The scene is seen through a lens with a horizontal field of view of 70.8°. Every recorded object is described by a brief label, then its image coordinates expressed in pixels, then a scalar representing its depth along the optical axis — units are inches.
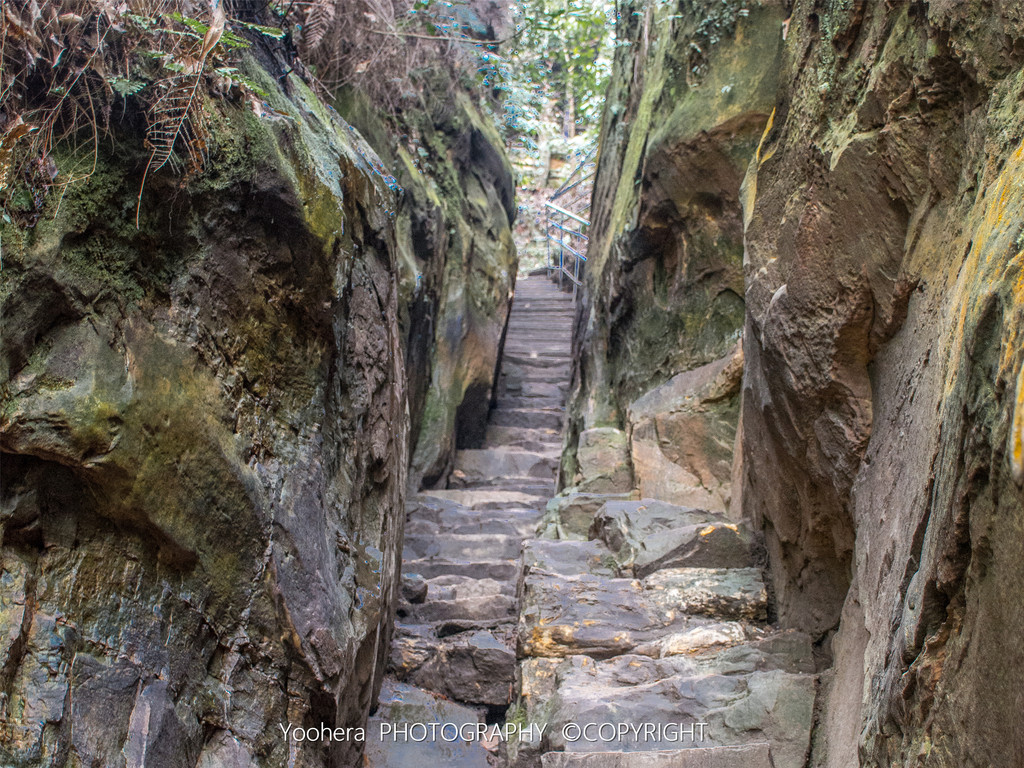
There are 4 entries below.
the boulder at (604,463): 262.5
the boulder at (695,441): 222.2
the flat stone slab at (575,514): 226.2
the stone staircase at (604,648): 110.6
